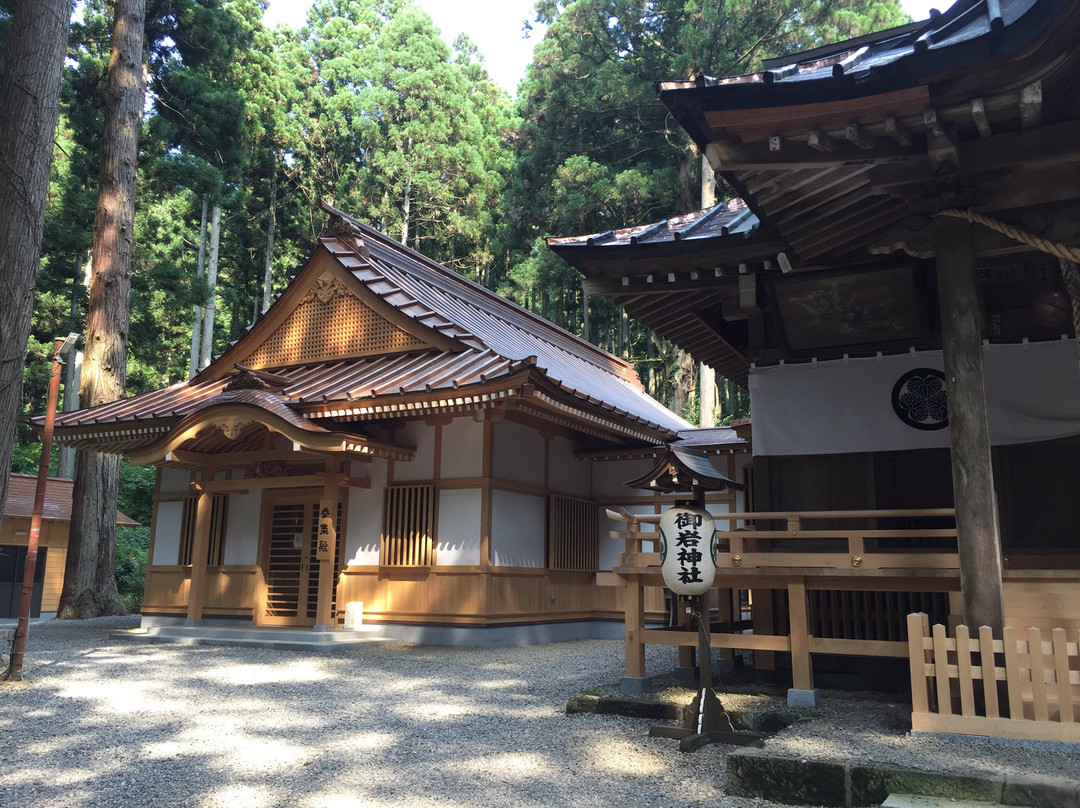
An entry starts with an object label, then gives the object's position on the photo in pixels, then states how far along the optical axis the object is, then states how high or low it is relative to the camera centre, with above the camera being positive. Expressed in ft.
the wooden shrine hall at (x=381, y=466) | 37.01 +4.66
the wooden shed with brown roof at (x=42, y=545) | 57.31 +0.85
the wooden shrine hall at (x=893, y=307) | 15.42 +6.98
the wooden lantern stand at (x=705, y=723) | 17.01 -3.37
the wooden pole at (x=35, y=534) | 24.88 +0.62
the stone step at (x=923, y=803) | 11.66 -3.41
